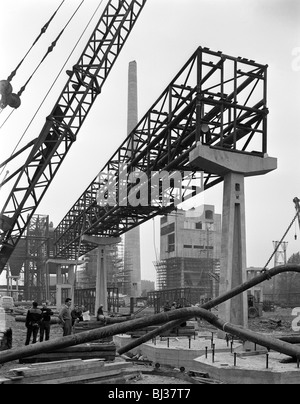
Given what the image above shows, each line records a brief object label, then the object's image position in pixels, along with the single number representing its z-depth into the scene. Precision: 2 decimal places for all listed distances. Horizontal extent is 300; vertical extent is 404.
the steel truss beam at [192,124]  18.76
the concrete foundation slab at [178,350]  15.57
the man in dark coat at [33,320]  15.68
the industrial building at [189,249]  96.69
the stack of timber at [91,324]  20.08
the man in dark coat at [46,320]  16.45
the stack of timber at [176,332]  19.93
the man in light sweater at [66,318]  15.66
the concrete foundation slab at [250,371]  11.39
